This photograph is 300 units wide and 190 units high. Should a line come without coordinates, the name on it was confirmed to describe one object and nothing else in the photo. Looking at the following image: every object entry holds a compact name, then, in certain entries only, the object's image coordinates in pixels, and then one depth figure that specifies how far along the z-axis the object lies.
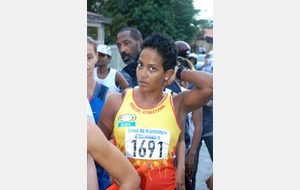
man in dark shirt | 3.03
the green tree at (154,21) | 8.36
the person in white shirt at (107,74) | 3.19
